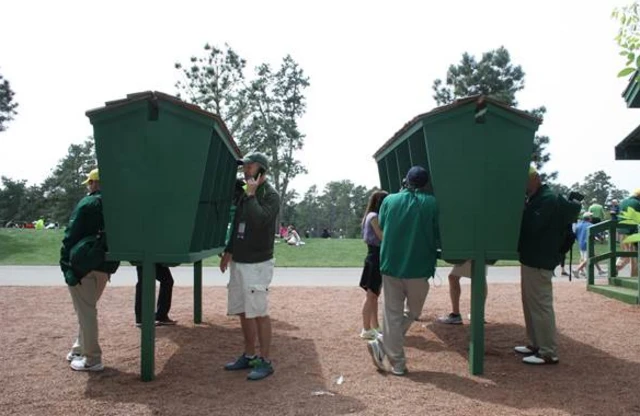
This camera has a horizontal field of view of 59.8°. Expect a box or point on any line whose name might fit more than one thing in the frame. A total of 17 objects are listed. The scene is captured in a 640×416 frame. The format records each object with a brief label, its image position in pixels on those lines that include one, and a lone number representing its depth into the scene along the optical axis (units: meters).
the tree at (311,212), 103.65
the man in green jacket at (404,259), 5.25
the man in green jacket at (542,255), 5.61
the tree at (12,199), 73.31
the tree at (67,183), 73.31
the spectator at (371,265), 6.53
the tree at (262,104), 35.03
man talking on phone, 5.14
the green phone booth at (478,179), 5.38
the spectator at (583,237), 14.05
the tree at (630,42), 2.66
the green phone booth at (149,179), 4.95
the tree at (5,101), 32.16
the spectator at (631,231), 8.71
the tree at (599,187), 88.19
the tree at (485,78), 40.03
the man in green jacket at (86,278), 5.24
